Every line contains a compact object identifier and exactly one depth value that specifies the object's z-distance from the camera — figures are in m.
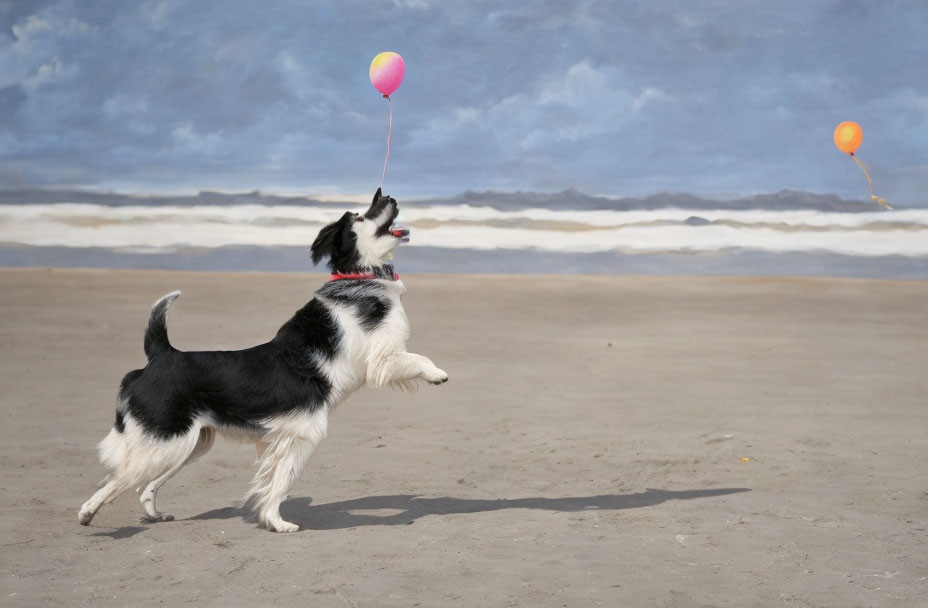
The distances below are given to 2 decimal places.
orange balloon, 8.84
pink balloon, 6.07
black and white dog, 4.84
